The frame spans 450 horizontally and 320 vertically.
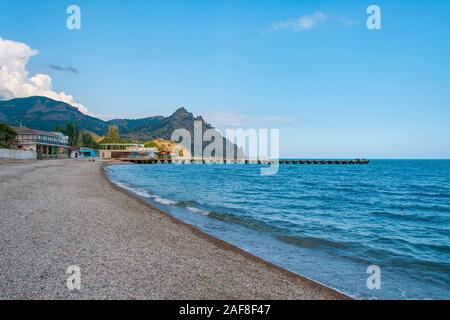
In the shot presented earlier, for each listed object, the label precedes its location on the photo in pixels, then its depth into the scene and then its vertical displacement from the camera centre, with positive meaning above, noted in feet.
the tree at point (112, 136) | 547.16 +39.11
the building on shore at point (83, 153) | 387.02 +7.41
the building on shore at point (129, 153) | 483.10 +7.40
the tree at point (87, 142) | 517.96 +27.85
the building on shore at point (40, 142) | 273.13 +14.71
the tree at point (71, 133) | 438.81 +35.91
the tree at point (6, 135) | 246.70 +19.46
